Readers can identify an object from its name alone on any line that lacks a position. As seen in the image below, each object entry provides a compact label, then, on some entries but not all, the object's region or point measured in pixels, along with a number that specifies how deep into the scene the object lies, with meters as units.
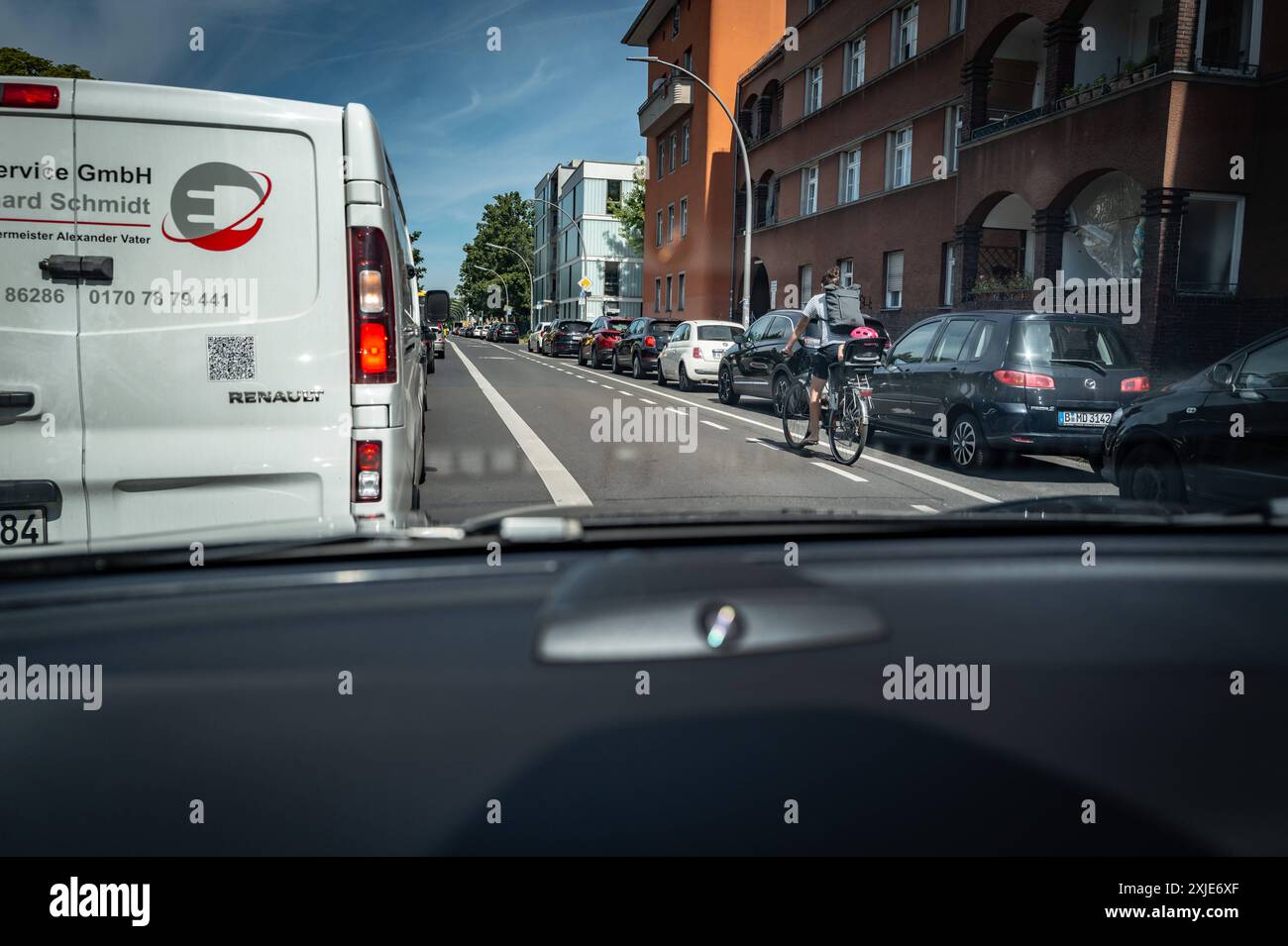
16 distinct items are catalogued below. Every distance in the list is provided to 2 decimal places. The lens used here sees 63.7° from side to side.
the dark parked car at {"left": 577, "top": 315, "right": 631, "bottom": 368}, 32.50
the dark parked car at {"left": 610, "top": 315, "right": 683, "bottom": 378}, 26.86
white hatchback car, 21.94
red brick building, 16.94
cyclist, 11.06
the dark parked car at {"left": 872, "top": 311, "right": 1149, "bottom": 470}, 9.73
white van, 3.76
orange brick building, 41.06
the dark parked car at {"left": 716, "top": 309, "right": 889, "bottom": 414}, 16.11
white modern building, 78.50
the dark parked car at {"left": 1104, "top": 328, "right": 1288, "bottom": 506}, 6.66
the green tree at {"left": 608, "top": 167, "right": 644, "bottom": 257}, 66.75
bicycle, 10.54
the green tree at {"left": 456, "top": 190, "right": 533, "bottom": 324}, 103.25
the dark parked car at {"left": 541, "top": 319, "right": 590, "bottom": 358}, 42.75
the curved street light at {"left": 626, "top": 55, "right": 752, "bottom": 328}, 26.12
